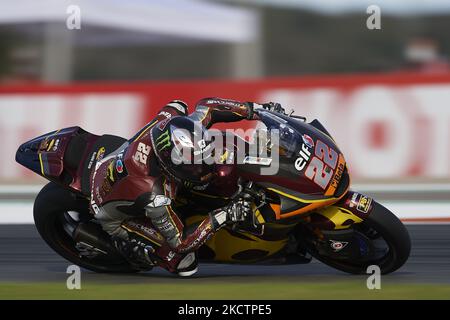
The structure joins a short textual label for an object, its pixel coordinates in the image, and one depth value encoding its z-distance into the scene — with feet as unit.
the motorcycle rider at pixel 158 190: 36.09
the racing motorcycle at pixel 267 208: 36.45
